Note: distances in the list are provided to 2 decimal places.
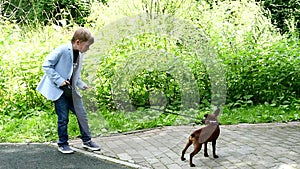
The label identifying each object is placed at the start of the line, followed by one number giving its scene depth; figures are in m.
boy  4.05
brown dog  3.78
